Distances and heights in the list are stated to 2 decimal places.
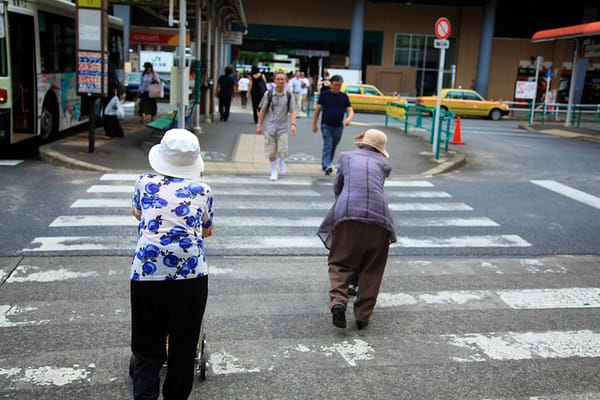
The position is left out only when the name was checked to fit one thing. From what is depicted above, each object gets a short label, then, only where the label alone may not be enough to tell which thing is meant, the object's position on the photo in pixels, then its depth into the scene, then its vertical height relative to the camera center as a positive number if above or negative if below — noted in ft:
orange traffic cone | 60.56 -5.33
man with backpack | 36.27 -2.37
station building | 141.08 +8.45
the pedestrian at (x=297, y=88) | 89.51 -2.36
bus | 39.83 -0.76
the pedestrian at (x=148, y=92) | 60.70 -2.63
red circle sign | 50.52 +3.67
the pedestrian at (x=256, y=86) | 66.90 -1.74
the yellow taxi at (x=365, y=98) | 103.91 -3.80
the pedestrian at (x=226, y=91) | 68.64 -2.55
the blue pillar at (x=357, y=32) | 134.92 +8.24
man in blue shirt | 37.88 -2.11
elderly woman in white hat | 11.33 -3.51
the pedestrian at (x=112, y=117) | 48.55 -4.20
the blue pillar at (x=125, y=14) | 136.43 +9.79
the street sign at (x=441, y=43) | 49.19 +2.52
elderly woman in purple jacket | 17.02 -4.20
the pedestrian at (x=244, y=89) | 103.90 -3.34
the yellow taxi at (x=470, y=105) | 105.91 -4.11
